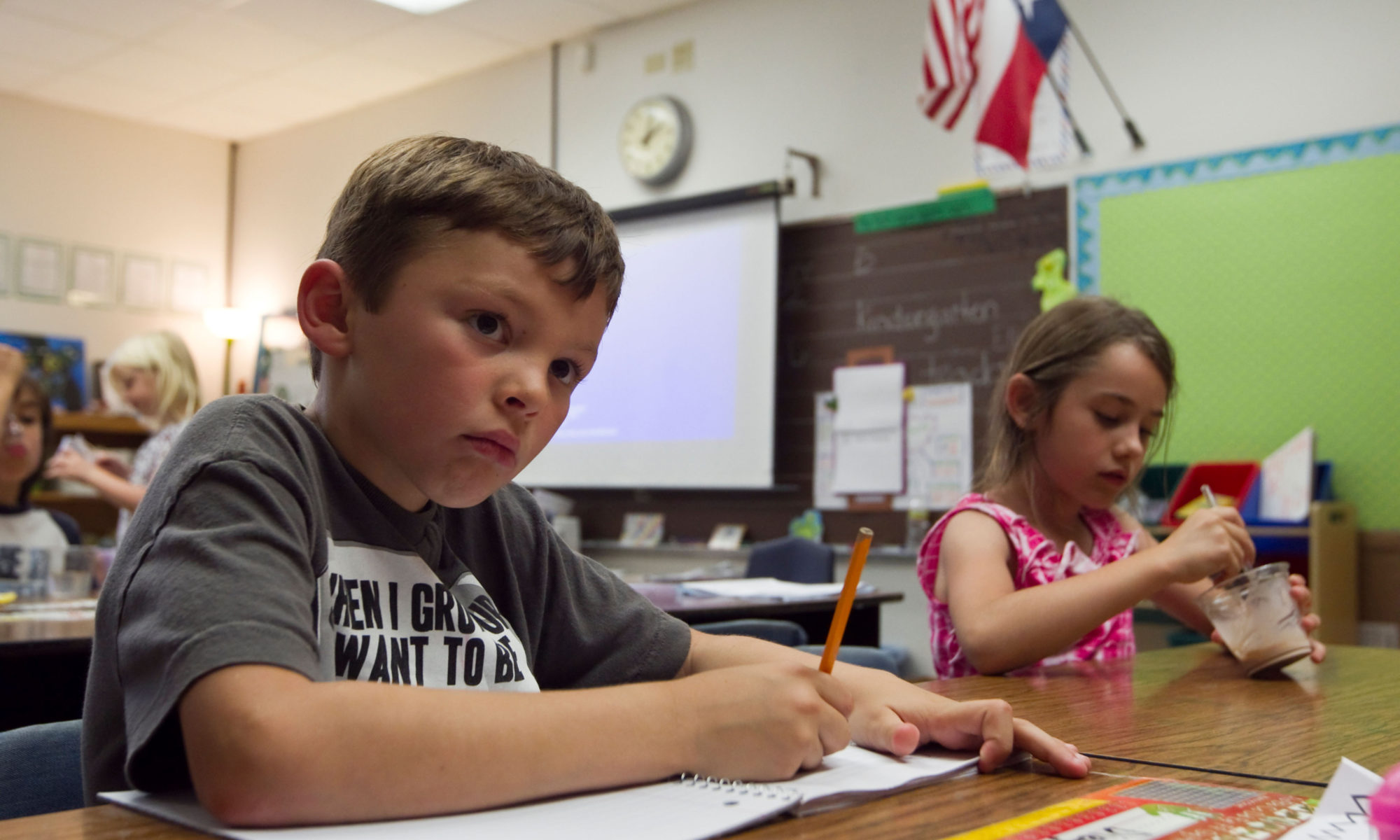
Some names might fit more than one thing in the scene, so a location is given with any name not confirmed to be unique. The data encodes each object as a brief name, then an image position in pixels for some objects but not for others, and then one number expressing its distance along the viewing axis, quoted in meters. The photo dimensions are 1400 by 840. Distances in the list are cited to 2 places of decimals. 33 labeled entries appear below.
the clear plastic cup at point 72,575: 2.37
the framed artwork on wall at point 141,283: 6.75
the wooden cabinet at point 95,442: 6.13
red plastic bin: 3.45
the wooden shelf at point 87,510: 6.09
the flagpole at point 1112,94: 3.80
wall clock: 5.09
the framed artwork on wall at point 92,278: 6.53
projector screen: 4.72
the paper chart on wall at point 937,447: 4.24
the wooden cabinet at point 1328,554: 3.14
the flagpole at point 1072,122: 3.93
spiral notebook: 0.56
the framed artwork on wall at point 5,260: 6.30
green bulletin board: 3.36
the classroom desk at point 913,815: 0.57
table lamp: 6.69
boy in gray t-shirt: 0.59
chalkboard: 4.12
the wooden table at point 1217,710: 0.85
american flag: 3.81
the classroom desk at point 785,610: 2.25
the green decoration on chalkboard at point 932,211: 4.16
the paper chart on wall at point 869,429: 4.43
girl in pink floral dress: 1.32
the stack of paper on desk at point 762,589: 2.50
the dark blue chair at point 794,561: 3.54
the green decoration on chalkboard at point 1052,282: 3.95
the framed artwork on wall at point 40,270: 6.36
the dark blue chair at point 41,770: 0.81
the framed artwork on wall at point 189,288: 6.99
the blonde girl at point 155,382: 4.37
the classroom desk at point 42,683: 1.80
